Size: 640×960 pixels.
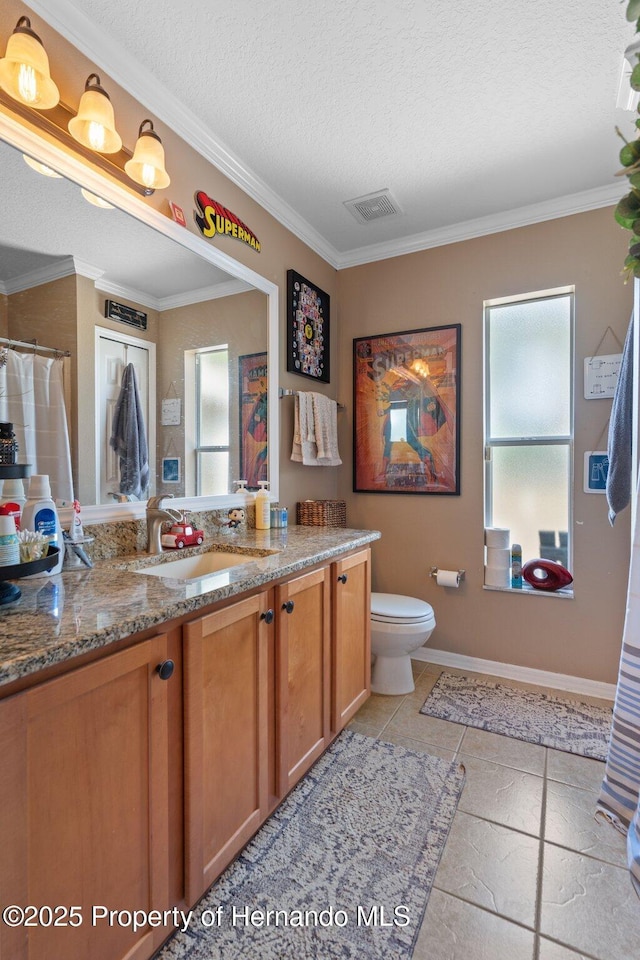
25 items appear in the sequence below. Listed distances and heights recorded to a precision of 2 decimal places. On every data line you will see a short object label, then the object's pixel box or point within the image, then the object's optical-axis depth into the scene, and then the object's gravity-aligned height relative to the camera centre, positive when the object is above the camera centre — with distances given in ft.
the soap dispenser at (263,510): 7.18 -0.66
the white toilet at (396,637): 7.43 -2.81
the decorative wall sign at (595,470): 7.67 -0.02
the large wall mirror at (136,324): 4.36 +1.74
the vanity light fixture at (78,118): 3.93 +3.47
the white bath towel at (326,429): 8.87 +0.82
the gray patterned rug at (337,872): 3.78 -3.94
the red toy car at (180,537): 5.68 -0.87
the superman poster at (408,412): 8.97 +1.20
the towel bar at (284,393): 8.12 +1.41
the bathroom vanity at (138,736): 2.60 -2.02
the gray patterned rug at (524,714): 6.54 -3.93
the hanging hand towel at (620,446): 4.57 +0.24
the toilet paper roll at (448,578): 8.68 -2.13
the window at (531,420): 8.24 +0.92
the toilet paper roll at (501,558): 8.43 -1.68
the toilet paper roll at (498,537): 8.41 -1.28
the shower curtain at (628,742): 2.84 -1.81
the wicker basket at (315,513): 8.62 -0.86
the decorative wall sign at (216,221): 6.31 +3.69
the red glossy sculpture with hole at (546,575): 7.92 -1.90
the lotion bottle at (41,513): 3.93 -0.39
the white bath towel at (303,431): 8.45 +0.72
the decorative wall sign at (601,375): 7.59 +1.59
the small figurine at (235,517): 6.86 -0.74
